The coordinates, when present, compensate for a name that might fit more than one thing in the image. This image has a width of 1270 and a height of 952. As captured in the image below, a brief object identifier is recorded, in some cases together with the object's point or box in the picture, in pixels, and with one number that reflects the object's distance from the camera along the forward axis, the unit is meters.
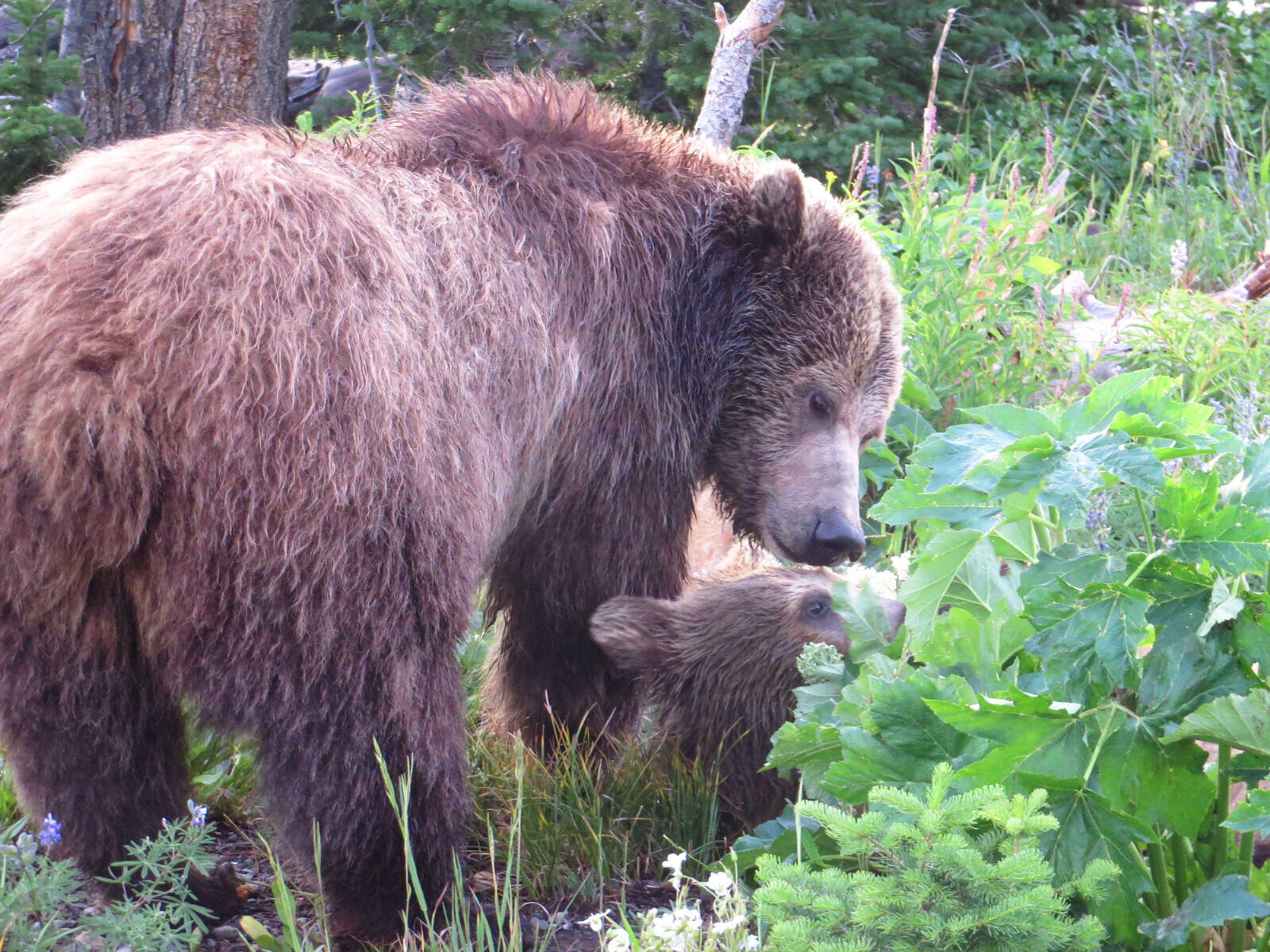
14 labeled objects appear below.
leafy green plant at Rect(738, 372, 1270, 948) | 4.55
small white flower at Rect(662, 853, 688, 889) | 4.63
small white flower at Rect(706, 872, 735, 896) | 4.46
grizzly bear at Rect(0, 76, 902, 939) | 5.20
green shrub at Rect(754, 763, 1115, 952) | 4.05
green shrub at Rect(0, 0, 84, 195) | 15.09
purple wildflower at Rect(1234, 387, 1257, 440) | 8.52
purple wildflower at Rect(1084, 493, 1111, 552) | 7.25
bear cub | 7.86
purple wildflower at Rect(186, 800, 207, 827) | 5.49
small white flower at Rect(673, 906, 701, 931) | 4.39
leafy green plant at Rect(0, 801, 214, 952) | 5.19
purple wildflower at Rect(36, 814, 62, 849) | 5.35
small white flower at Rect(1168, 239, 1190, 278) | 11.12
